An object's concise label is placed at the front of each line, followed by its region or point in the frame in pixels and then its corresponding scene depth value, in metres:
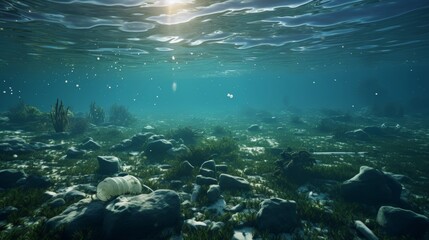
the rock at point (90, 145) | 17.42
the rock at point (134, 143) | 17.75
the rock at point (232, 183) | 9.39
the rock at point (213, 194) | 8.24
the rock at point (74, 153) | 14.55
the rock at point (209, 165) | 11.21
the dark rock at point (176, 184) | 9.74
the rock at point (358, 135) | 21.09
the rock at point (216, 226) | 6.33
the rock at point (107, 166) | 11.16
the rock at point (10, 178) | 9.19
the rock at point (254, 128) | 28.77
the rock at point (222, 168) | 11.66
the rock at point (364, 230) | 5.96
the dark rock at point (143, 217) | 5.71
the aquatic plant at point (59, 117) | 21.75
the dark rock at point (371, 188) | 8.15
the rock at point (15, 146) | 13.91
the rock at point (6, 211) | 6.77
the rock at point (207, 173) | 10.41
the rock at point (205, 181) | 9.57
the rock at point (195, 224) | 6.38
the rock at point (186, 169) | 11.07
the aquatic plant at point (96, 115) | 33.56
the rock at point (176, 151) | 15.19
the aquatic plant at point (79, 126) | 24.08
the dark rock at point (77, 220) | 5.80
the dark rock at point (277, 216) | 6.42
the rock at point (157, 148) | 15.71
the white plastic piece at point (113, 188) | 7.25
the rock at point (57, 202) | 7.48
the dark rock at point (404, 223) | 6.10
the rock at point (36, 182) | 9.07
